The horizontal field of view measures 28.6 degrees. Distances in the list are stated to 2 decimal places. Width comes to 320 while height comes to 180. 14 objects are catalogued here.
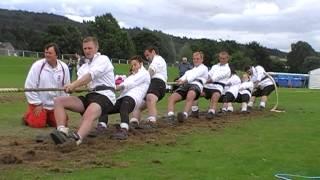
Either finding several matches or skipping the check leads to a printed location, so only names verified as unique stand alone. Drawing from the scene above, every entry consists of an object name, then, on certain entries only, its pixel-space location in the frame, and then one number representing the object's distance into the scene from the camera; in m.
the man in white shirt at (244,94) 20.11
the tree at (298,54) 141.52
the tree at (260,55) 129.50
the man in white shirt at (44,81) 13.71
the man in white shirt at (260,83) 21.73
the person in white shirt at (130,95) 12.15
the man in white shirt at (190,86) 16.06
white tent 76.59
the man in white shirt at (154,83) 14.45
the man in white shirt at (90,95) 10.75
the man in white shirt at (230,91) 18.94
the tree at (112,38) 113.75
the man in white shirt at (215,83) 17.73
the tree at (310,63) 137.38
